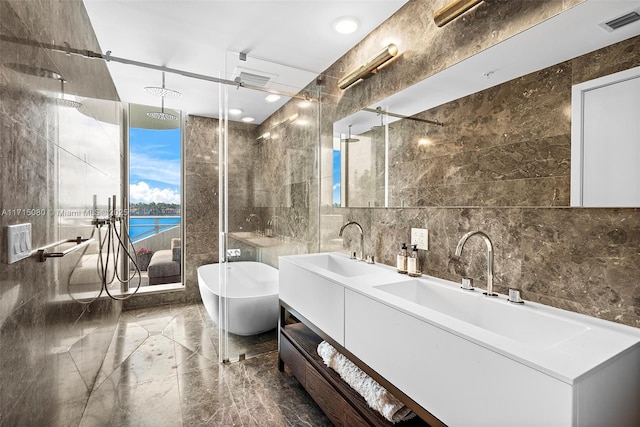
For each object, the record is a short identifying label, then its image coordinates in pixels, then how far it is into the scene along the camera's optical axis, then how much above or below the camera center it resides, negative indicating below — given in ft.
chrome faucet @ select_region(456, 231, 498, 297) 4.18 -0.63
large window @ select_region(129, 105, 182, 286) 12.93 +0.64
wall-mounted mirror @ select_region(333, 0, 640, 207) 3.57 +1.43
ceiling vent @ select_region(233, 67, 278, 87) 8.31 +3.74
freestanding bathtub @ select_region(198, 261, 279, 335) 8.57 -2.58
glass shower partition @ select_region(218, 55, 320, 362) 8.52 +0.45
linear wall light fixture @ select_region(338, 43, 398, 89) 6.27 +3.24
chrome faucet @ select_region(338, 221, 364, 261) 7.31 -0.72
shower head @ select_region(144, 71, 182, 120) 9.66 +3.82
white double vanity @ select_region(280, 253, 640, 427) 2.48 -1.50
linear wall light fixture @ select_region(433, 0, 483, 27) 4.52 +3.14
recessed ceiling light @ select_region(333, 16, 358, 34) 6.75 +4.26
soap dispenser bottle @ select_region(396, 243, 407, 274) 5.89 -0.99
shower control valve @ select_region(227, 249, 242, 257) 8.62 -1.26
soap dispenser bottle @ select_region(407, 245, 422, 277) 5.64 -1.01
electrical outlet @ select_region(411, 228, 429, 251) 5.67 -0.53
